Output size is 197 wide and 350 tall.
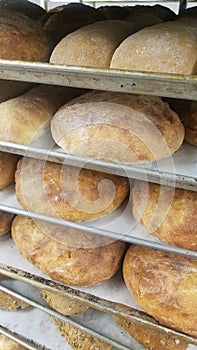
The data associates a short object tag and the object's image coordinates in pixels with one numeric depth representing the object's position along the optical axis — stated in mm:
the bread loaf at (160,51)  851
